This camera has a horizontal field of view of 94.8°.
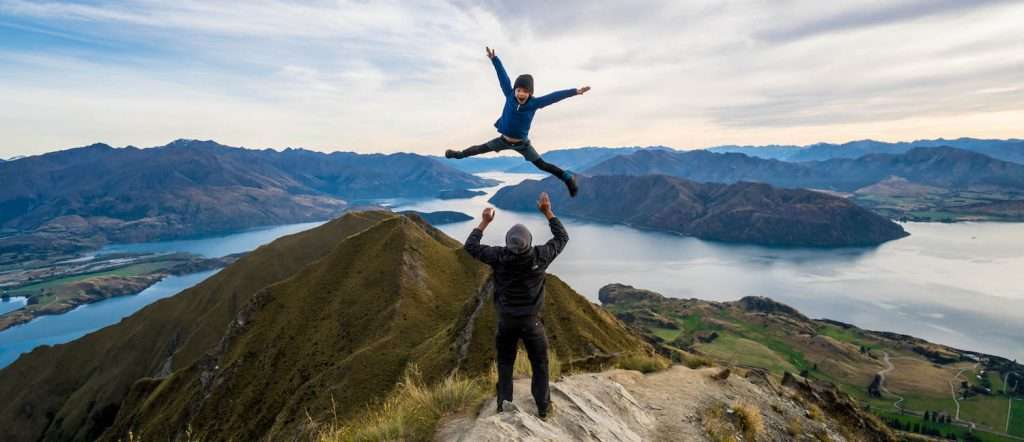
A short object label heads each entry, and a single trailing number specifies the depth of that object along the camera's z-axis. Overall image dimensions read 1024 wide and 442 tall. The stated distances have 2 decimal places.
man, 9.23
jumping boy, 11.30
